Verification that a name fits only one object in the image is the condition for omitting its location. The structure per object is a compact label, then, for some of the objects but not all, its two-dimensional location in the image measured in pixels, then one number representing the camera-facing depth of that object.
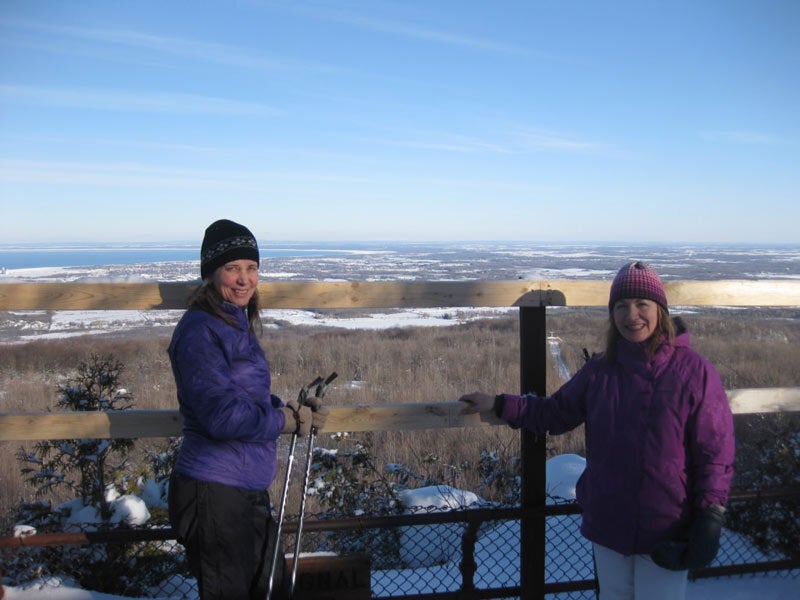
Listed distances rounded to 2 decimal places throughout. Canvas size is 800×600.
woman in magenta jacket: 2.22
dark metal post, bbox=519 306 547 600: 2.99
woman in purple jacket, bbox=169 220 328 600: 2.21
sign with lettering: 2.78
